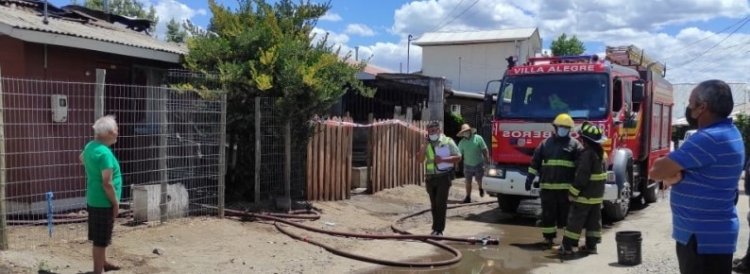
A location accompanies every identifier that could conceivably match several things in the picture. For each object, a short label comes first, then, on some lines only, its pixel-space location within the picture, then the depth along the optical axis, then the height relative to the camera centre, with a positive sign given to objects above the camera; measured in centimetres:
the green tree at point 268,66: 1002 +70
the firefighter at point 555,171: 856 -72
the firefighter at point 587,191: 827 -94
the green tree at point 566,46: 4434 +481
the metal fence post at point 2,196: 630 -86
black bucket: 765 -150
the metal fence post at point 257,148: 1000 -57
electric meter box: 882 -1
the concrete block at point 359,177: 1349 -132
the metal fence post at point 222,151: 931 -59
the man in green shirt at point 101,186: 577 -69
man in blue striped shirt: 379 -34
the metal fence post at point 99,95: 758 +14
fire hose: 758 -166
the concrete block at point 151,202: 833 -120
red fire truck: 1041 +7
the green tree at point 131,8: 4188 +644
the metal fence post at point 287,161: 1045 -79
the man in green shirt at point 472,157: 1363 -87
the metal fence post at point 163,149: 859 -53
